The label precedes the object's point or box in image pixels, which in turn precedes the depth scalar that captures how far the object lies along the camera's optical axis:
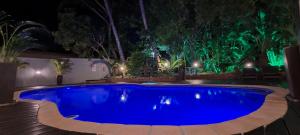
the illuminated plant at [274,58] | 8.60
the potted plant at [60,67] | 9.06
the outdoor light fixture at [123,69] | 9.60
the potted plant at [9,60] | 3.18
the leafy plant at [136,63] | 9.20
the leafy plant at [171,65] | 9.19
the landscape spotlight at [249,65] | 8.08
